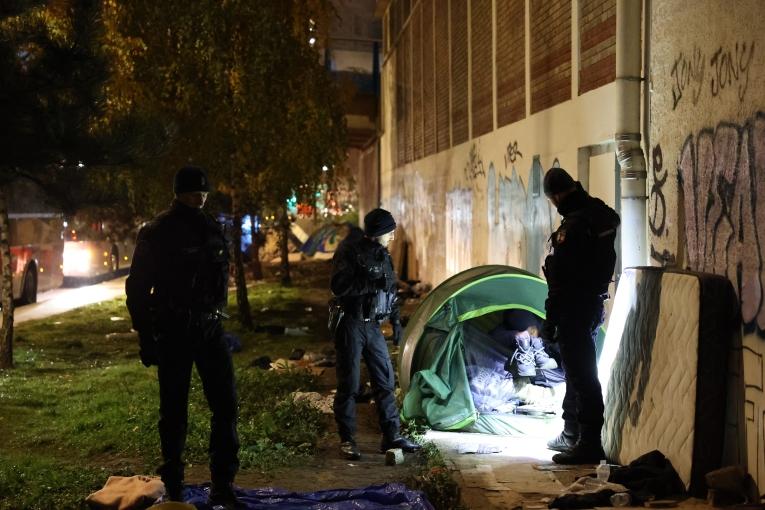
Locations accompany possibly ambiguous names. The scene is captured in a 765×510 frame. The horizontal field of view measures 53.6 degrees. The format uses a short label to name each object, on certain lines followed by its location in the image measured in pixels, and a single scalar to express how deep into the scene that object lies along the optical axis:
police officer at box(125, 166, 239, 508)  4.51
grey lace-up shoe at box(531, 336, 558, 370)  7.01
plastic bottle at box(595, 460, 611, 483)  4.84
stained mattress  4.48
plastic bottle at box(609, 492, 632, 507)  4.47
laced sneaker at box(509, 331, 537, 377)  6.92
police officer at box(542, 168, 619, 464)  5.30
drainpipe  5.84
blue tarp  4.64
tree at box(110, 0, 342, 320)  11.48
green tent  6.51
